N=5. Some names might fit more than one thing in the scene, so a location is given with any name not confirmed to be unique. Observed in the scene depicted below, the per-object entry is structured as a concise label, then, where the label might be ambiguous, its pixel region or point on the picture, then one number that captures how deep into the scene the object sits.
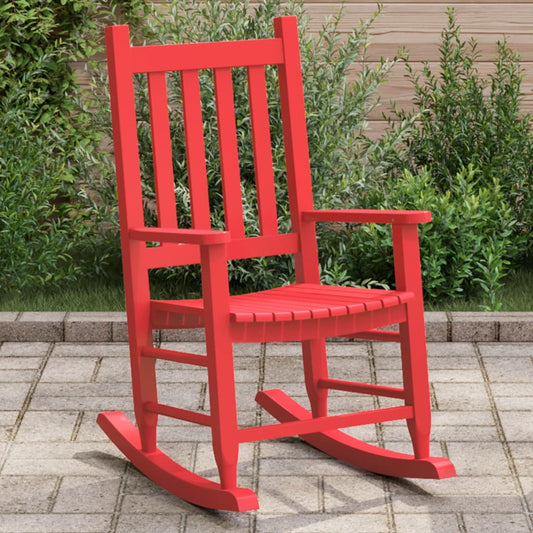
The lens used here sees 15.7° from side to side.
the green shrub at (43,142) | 8.24
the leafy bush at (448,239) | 8.06
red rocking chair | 4.66
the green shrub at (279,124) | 8.22
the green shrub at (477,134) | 8.83
